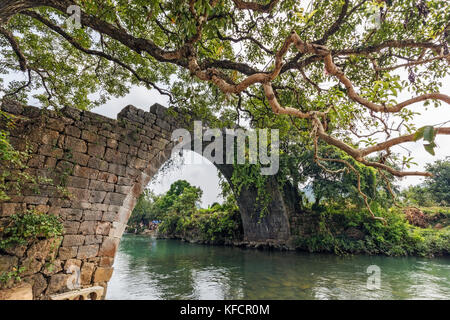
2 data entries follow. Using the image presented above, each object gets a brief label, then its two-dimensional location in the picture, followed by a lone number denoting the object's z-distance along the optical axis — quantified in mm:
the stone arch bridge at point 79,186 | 3391
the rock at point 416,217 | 11818
